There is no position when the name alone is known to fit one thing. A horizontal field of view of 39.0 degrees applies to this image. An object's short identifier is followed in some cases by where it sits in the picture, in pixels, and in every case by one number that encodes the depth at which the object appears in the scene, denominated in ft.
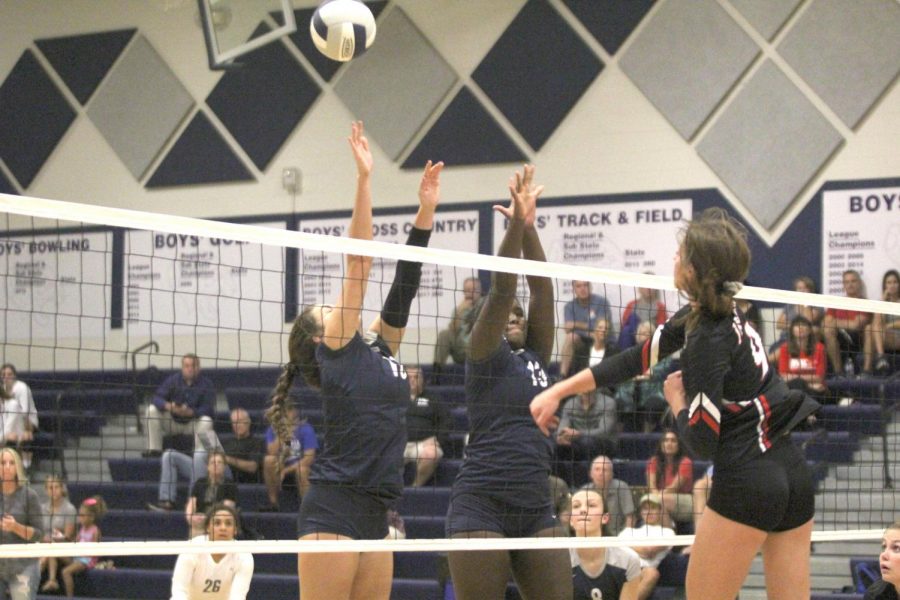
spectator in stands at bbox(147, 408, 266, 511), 42.86
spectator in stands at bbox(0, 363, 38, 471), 46.85
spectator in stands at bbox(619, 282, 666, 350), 44.88
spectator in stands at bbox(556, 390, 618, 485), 36.91
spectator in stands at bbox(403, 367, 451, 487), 40.19
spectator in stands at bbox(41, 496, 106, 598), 39.17
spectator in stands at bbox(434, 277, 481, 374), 45.27
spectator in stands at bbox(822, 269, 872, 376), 40.63
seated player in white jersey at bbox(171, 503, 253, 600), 30.66
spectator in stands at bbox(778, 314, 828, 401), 38.88
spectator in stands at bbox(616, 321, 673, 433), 39.73
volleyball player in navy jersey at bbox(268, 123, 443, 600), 17.15
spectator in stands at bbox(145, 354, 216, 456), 45.14
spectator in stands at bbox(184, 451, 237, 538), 36.06
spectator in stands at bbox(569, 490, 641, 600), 29.76
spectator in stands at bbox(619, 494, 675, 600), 31.99
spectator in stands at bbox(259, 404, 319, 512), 40.91
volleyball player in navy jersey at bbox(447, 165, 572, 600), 18.07
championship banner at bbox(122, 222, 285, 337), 56.29
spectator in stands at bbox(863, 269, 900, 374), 41.86
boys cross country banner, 53.31
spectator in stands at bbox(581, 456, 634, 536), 32.07
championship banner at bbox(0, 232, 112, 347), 60.39
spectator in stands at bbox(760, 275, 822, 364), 40.89
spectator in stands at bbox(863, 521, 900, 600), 23.00
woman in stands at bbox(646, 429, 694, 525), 33.47
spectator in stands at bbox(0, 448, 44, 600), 36.63
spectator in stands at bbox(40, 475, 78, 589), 39.78
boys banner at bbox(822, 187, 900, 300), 48.24
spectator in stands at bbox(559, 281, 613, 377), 41.63
